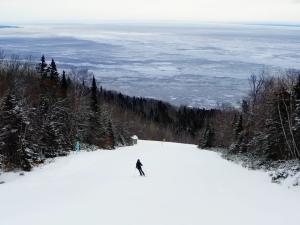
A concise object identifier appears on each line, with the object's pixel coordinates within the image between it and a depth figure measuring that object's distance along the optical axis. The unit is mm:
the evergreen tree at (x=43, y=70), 46331
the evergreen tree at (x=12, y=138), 28641
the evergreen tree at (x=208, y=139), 66000
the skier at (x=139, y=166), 24266
